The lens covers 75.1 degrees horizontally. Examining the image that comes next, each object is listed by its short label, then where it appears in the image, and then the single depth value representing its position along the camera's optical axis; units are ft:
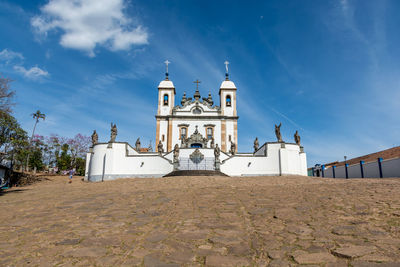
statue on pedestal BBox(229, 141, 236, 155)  92.92
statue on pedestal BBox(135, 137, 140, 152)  100.19
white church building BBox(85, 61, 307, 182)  77.87
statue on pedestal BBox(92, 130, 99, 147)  84.77
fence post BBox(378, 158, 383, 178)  71.74
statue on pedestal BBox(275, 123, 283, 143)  80.48
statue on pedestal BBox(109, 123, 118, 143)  79.84
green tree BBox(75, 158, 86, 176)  131.25
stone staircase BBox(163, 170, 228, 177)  71.56
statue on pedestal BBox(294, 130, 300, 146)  84.01
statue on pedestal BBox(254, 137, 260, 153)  100.02
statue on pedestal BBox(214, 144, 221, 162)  80.00
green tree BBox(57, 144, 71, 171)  130.72
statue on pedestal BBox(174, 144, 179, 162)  78.79
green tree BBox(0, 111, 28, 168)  68.94
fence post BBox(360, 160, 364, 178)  80.39
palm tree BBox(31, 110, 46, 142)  129.80
